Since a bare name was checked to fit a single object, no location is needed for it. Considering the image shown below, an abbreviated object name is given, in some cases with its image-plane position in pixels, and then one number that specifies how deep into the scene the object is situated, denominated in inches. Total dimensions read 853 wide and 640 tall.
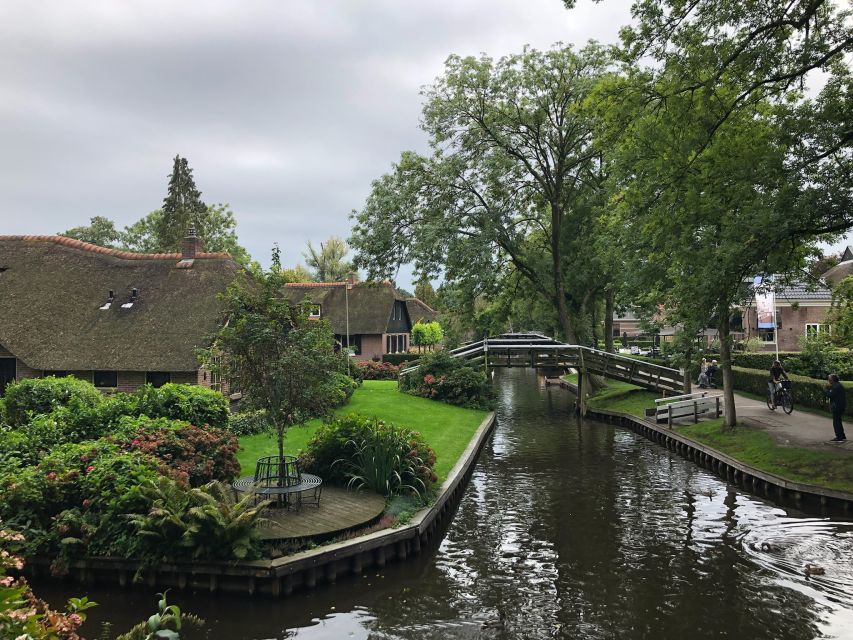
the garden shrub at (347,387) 1021.2
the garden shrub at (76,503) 415.2
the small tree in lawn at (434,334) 2269.9
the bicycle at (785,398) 903.1
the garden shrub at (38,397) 667.4
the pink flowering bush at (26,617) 140.2
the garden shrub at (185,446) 502.3
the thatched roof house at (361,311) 2005.4
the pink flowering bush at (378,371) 1492.4
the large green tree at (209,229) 2317.3
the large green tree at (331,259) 3299.7
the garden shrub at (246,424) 757.9
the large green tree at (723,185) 561.3
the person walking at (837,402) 666.2
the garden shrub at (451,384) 1160.2
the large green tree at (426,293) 3061.0
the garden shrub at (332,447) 578.9
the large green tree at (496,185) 1230.3
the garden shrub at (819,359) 1138.7
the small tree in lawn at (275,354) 468.4
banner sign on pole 1278.3
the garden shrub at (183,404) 614.2
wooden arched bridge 1224.8
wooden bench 944.9
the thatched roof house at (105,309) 919.7
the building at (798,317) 1856.5
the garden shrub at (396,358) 2011.6
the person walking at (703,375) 1306.6
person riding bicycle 937.5
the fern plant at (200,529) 395.5
